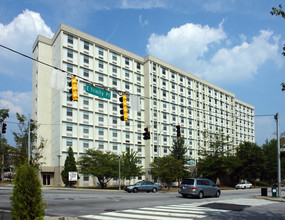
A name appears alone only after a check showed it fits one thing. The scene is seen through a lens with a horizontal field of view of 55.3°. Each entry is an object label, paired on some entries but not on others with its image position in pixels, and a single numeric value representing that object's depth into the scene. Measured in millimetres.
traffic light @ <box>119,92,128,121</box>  17500
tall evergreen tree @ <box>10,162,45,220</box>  7414
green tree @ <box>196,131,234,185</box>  48812
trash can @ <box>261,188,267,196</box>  25141
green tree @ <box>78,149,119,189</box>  41500
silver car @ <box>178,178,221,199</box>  22984
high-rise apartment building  51434
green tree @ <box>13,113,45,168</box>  43656
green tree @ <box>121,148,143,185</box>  44125
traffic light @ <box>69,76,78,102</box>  14485
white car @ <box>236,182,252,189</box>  51656
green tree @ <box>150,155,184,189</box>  37219
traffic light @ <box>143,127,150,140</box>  22788
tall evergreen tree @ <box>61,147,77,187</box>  45812
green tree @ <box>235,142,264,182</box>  56097
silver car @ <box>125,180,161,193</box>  33875
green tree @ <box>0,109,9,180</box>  52375
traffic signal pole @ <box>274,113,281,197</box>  23922
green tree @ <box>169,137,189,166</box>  54875
